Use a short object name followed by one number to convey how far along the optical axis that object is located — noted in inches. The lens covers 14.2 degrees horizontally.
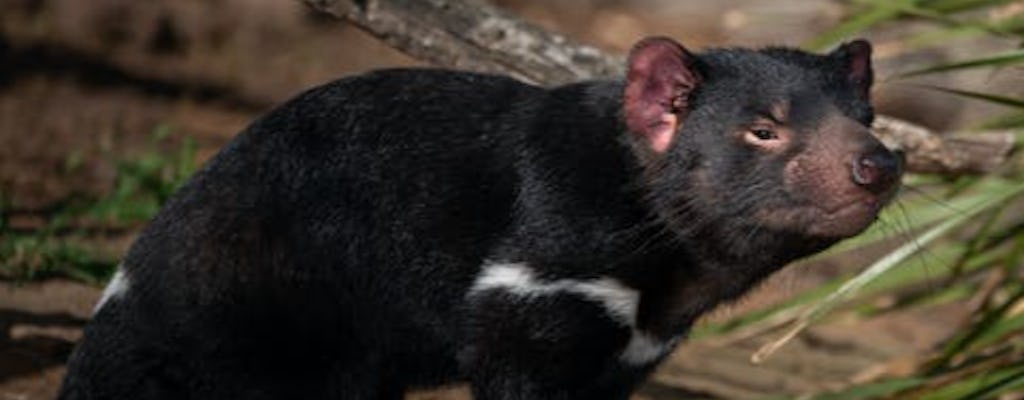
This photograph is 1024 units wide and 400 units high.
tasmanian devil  254.5
